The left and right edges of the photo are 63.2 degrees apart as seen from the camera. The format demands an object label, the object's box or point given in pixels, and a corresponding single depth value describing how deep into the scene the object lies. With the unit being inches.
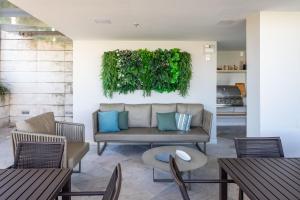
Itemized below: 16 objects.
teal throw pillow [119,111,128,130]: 189.2
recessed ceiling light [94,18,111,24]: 145.4
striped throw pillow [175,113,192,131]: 185.5
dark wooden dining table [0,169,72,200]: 53.7
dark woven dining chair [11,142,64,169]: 77.2
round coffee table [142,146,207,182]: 115.6
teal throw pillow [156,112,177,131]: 184.7
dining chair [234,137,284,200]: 84.4
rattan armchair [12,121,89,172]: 118.4
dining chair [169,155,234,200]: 56.2
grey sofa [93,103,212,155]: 174.4
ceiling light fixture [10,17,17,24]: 196.6
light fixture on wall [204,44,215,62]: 209.0
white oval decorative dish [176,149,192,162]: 123.7
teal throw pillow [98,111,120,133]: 180.7
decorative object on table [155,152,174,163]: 123.9
